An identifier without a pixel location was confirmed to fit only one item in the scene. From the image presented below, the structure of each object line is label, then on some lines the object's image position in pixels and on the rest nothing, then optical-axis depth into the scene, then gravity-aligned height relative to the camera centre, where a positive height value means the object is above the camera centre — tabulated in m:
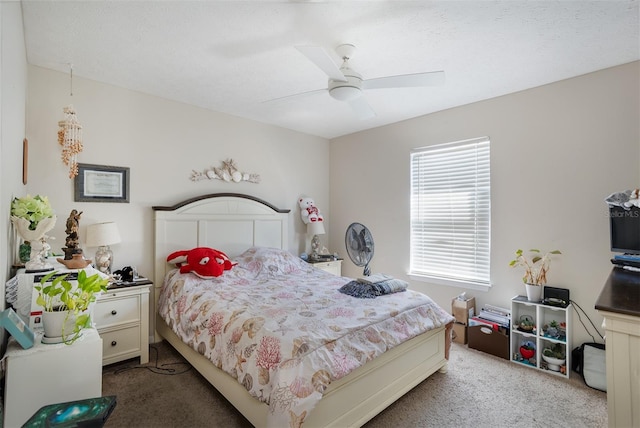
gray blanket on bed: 2.42 -0.61
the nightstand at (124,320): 2.45 -0.91
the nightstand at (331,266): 4.07 -0.71
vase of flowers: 1.79 -0.08
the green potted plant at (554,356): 2.53 -1.19
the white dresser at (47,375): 1.23 -0.71
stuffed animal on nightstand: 4.29 +0.05
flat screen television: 2.17 -0.09
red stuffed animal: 2.83 -0.47
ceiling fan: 1.96 +0.93
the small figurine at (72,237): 2.14 -0.18
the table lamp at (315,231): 4.25 -0.24
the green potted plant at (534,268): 2.74 -0.50
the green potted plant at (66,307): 1.37 -0.44
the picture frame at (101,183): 2.71 +0.27
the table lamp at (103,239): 2.56 -0.23
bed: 1.56 -0.78
